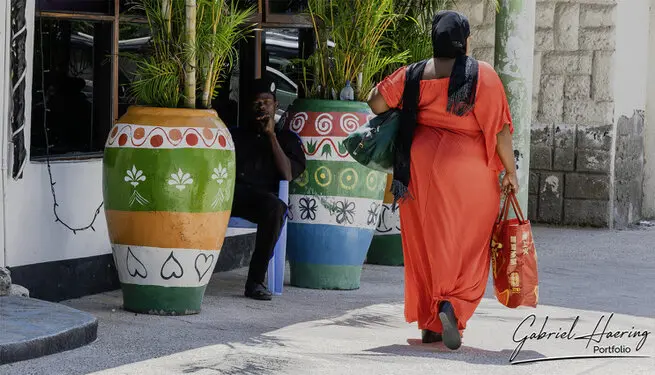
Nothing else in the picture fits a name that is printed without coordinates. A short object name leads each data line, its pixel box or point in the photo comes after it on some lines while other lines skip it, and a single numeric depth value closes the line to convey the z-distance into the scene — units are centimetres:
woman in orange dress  967
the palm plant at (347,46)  1264
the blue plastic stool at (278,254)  1202
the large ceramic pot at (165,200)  1034
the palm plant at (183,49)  1071
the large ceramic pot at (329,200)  1241
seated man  1173
